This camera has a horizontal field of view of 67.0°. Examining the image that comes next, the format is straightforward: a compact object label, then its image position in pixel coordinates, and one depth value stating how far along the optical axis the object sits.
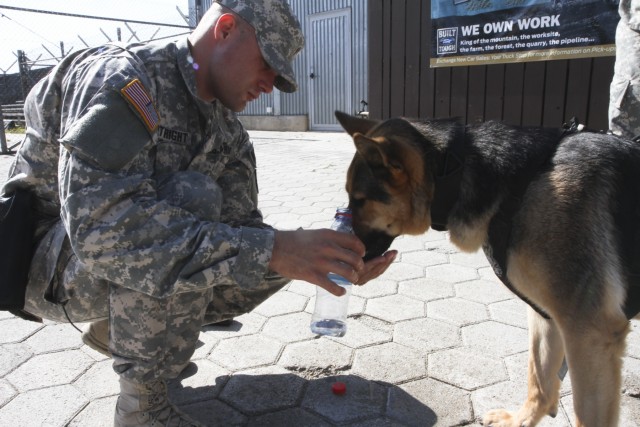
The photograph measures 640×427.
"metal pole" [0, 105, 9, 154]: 11.78
